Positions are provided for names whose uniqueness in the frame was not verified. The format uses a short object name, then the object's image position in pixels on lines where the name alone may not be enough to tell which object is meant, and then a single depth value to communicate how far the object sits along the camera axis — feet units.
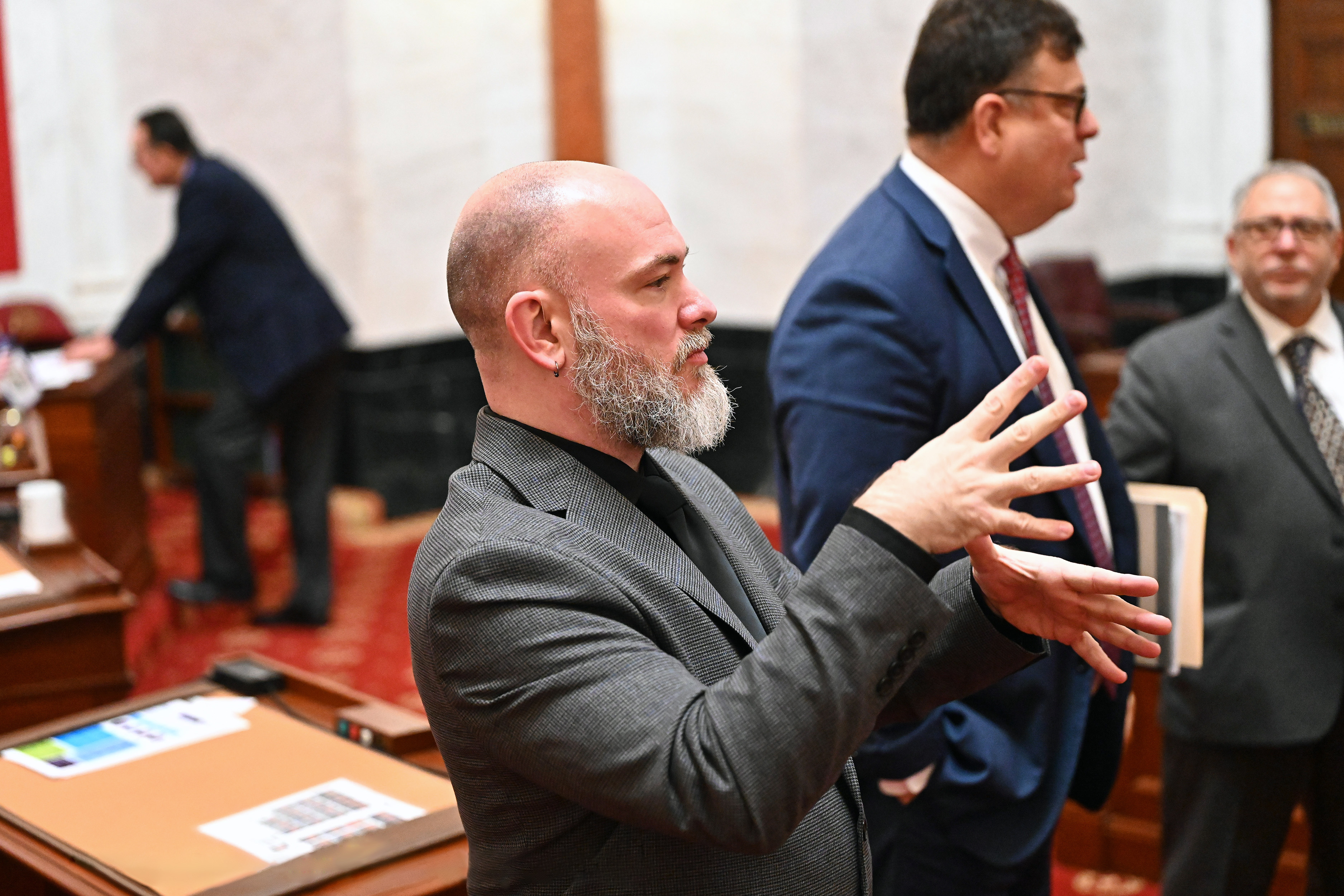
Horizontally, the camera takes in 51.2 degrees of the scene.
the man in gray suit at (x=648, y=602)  3.99
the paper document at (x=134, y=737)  6.65
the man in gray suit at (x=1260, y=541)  8.64
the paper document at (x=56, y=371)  17.08
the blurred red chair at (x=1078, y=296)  23.73
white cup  10.12
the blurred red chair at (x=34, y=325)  24.17
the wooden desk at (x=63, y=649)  8.82
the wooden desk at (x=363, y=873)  5.39
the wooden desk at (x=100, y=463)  16.52
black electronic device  7.62
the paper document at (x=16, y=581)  9.04
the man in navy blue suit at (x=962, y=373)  6.66
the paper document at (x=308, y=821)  5.74
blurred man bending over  17.37
